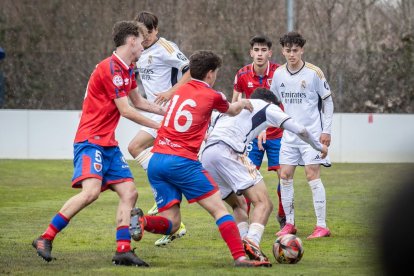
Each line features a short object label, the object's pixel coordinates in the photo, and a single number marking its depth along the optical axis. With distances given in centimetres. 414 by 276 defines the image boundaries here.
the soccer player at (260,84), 2006
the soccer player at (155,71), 1933
